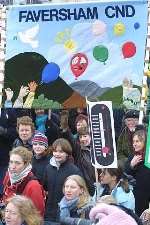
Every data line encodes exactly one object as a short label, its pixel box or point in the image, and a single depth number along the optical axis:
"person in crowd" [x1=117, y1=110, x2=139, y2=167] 7.00
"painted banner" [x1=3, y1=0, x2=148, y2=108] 7.86
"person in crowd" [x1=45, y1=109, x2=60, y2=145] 7.85
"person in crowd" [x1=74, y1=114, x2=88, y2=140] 7.17
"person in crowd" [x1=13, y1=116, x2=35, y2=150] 6.96
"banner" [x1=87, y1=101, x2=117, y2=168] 5.36
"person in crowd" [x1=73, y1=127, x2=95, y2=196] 6.53
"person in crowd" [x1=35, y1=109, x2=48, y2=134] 8.04
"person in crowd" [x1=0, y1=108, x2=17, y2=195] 7.47
